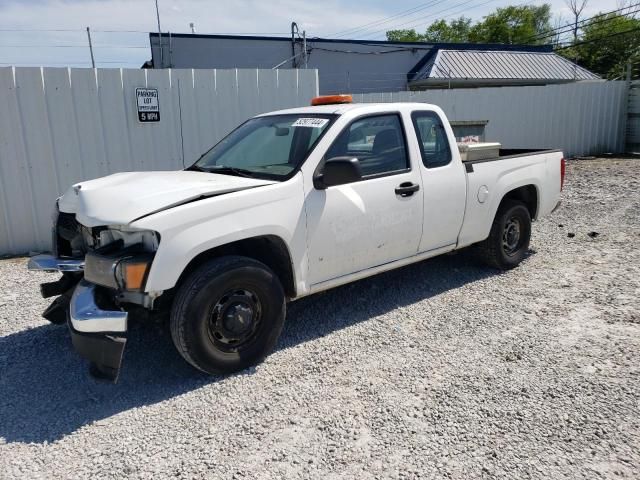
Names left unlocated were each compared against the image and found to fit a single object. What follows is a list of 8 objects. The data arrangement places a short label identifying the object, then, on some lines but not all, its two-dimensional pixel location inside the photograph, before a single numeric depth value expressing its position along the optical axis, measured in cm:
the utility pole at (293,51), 2182
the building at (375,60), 2106
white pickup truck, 342
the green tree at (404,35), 6879
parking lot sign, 762
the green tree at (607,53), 4250
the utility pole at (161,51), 1971
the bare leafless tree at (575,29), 4250
